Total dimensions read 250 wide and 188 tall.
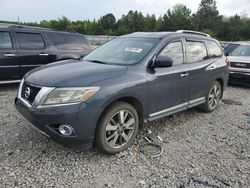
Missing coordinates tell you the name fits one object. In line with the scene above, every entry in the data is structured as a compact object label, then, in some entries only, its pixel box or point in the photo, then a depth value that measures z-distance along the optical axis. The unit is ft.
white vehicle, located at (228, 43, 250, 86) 20.74
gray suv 7.65
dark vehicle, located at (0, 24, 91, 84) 15.82
